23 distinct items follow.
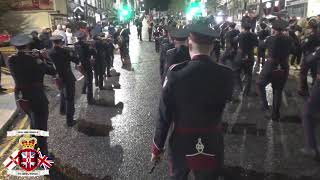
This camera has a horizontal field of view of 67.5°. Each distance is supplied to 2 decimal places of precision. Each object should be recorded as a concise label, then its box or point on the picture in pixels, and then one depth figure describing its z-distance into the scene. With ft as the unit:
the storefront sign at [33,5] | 87.59
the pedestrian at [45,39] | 32.25
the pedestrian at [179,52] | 15.08
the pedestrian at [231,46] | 23.79
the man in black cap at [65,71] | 16.90
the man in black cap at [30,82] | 12.15
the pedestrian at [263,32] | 31.82
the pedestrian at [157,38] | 49.93
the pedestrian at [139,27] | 67.08
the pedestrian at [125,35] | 41.23
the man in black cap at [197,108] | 7.06
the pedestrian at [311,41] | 20.34
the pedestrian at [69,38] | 42.44
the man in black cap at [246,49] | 20.50
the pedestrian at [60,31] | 36.83
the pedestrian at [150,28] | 67.29
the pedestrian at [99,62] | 24.63
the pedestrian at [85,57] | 20.53
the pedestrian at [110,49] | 30.64
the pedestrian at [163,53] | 18.64
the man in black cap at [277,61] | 16.14
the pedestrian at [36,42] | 30.95
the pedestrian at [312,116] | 11.24
